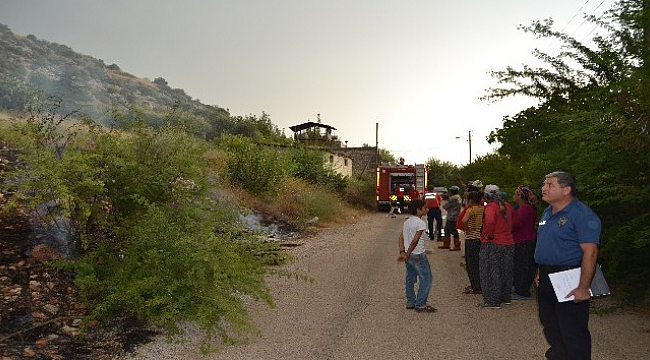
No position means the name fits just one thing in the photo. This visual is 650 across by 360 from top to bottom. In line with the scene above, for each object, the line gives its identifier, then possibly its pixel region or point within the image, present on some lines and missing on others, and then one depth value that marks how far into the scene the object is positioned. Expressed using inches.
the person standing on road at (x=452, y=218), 501.4
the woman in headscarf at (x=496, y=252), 285.4
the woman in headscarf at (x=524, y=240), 303.3
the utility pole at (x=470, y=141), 2506.8
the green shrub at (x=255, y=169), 727.7
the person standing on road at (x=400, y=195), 1066.7
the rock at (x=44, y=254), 256.5
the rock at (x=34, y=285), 240.4
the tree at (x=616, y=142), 223.6
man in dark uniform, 151.1
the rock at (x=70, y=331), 215.0
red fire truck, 1110.4
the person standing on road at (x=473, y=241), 320.2
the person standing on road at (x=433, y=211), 570.9
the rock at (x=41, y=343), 199.2
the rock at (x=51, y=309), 227.3
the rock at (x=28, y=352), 190.3
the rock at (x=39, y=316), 219.4
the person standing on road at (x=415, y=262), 277.7
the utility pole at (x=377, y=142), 1780.0
